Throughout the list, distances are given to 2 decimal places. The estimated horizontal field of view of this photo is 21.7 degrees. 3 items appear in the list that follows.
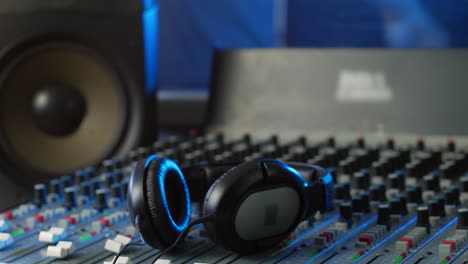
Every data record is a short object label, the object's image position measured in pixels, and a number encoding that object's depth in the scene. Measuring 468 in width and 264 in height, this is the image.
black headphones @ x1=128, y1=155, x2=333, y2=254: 1.13
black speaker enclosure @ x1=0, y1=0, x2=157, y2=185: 1.56
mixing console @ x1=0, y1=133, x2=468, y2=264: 1.15
